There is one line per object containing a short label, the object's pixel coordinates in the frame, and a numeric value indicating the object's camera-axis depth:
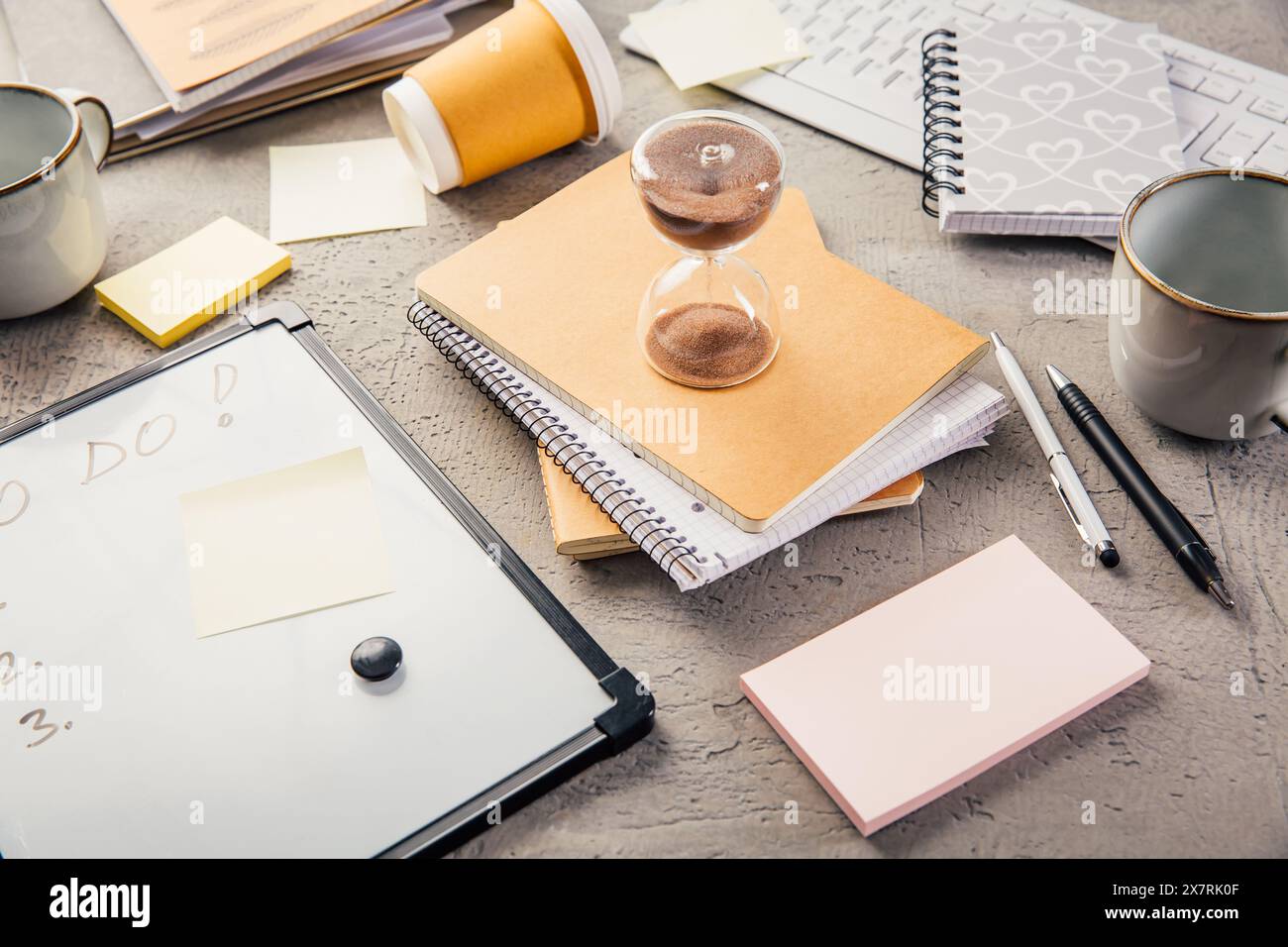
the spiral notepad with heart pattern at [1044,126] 0.84
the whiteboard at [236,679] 0.56
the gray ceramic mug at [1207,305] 0.64
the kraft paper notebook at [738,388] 0.67
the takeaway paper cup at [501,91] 0.86
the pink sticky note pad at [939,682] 0.56
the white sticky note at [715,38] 1.00
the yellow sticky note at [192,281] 0.83
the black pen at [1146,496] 0.64
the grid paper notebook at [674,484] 0.63
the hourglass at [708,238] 0.64
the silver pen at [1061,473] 0.66
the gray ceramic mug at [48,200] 0.77
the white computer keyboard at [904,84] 0.90
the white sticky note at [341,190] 0.90
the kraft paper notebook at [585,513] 0.66
